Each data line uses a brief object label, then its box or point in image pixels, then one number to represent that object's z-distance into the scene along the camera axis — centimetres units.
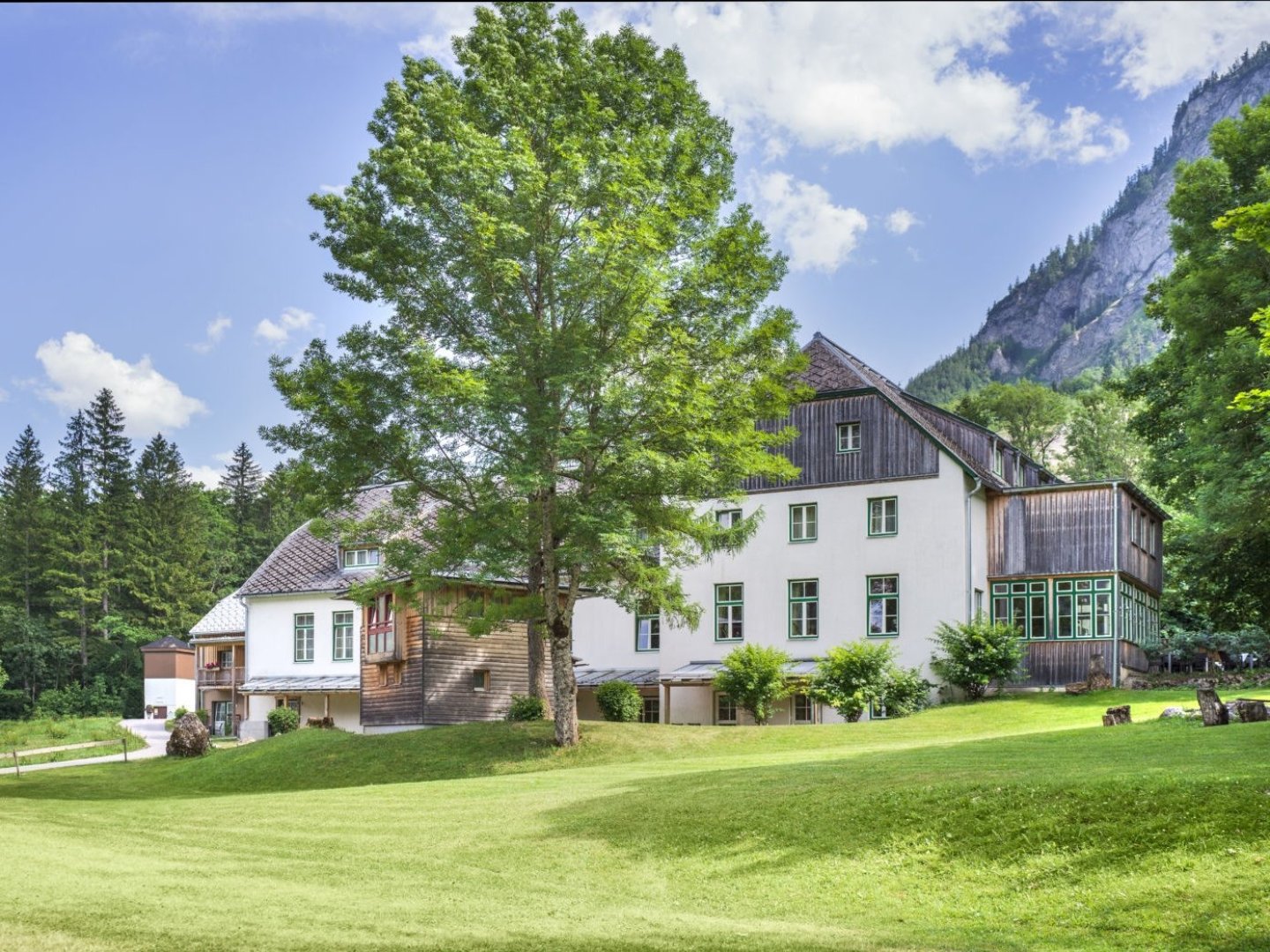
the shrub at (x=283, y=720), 4378
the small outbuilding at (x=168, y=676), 6464
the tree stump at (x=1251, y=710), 2183
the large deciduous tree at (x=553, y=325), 2644
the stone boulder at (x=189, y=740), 3731
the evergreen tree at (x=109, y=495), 7688
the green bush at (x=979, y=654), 3547
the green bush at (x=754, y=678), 3469
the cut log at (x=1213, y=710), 2183
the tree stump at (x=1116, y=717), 2461
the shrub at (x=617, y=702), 3612
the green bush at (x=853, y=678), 3378
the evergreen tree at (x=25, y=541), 7581
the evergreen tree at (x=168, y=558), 7638
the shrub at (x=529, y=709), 3206
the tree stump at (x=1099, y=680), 3569
